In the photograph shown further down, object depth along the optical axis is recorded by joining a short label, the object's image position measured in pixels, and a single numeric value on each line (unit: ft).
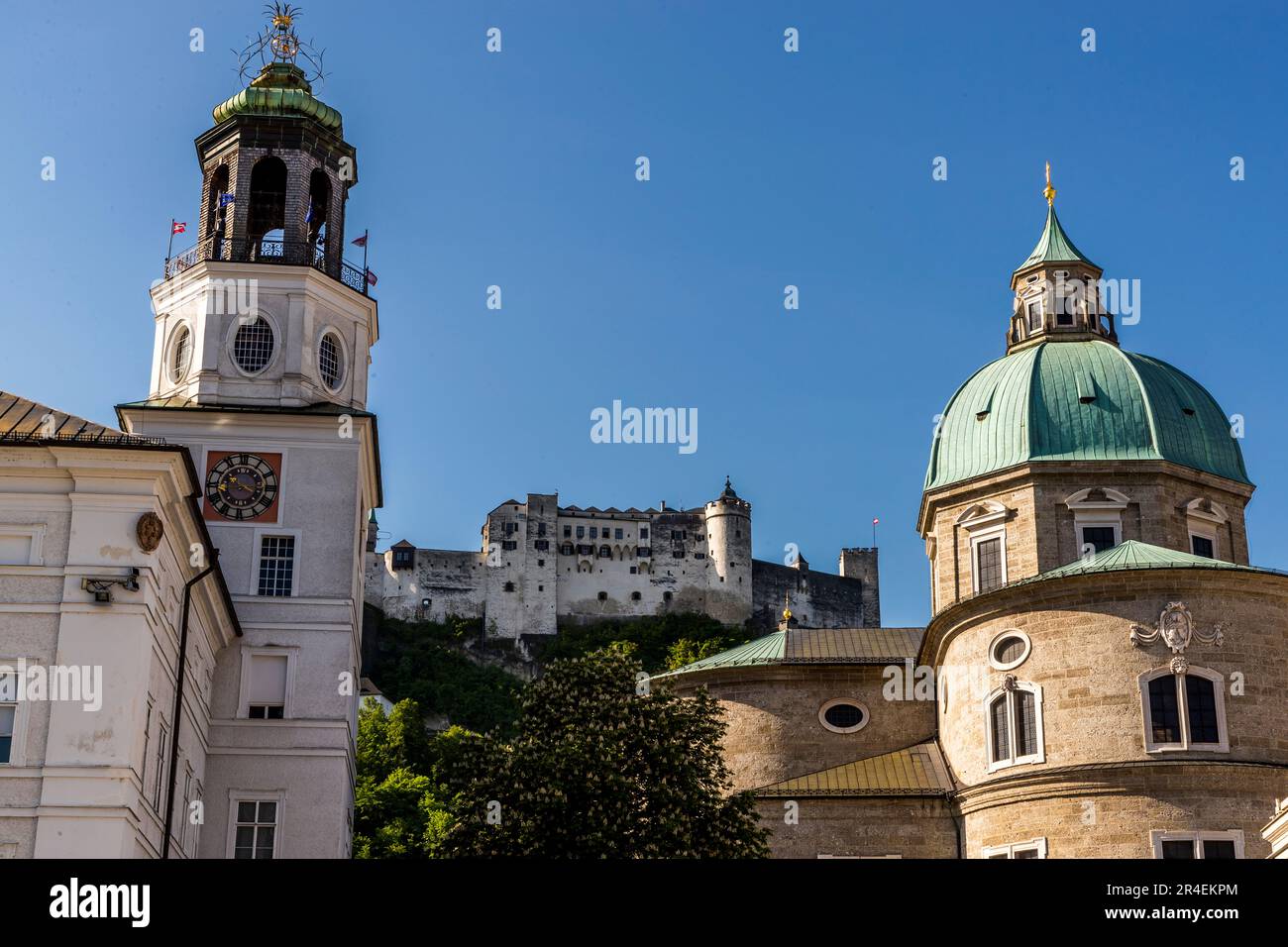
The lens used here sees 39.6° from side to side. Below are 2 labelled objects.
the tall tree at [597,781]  122.01
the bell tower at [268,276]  143.74
